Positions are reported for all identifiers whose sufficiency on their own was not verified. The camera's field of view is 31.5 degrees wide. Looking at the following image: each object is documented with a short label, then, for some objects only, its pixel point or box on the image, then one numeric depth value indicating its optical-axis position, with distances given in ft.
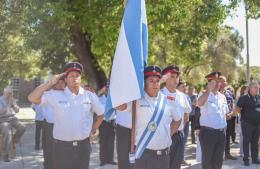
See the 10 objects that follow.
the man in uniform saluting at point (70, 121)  20.35
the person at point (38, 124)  42.68
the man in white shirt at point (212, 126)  25.71
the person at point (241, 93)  39.58
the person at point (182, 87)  32.87
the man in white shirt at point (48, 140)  28.14
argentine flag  17.65
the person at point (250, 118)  34.78
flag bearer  17.52
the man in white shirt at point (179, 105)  23.53
